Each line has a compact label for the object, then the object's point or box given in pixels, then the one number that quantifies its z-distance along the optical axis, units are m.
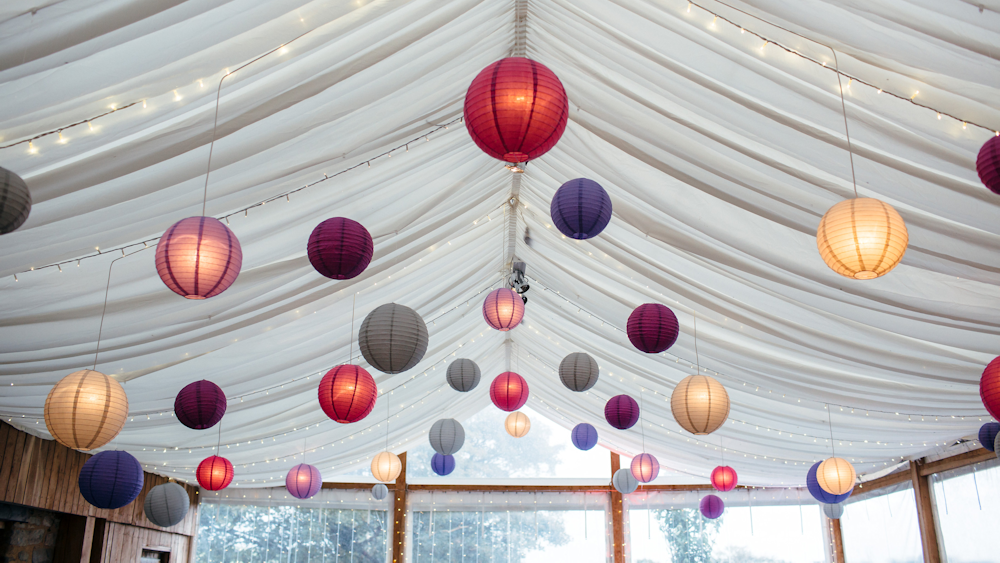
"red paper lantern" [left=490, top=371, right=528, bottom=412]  6.05
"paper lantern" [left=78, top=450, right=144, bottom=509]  4.65
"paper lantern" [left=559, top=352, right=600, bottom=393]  5.74
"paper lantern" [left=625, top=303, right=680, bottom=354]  4.36
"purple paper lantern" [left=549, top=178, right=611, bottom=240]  3.64
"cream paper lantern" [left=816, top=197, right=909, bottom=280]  2.67
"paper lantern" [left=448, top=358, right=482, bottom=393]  6.20
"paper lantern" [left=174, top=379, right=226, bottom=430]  4.62
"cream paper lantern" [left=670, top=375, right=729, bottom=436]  4.61
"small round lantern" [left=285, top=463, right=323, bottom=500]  7.55
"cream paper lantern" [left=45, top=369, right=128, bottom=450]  3.58
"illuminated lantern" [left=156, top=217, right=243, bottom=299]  2.83
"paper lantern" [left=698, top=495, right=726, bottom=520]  9.04
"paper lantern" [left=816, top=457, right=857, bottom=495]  6.36
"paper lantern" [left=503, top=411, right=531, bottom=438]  8.05
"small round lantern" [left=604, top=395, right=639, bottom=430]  6.06
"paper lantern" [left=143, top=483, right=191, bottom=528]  6.30
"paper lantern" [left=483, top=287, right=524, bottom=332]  5.38
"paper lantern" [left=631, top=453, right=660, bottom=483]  8.07
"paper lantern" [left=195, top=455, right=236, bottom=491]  6.28
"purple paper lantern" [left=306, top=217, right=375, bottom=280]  3.55
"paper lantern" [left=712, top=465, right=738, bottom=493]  8.13
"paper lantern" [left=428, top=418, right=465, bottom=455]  7.04
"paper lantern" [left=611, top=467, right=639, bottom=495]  8.93
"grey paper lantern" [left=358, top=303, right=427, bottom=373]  4.06
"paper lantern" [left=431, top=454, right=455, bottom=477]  8.25
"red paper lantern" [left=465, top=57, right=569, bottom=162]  2.41
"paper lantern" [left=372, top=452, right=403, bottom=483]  7.71
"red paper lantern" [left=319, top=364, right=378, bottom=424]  4.52
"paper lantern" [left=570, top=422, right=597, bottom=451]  7.97
